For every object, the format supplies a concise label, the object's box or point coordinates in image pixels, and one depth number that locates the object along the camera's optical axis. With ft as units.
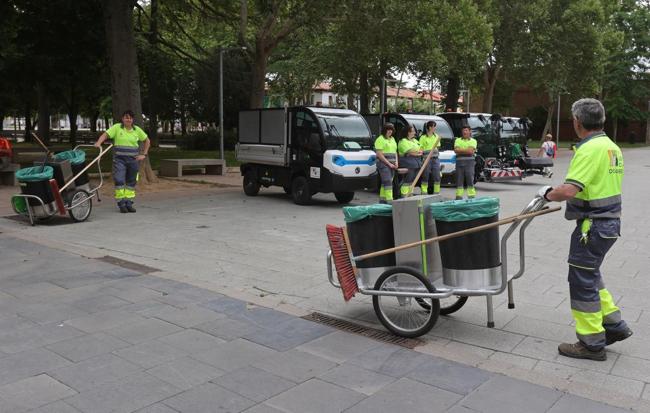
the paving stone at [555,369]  13.46
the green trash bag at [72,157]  34.24
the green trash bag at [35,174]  31.81
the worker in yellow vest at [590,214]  13.50
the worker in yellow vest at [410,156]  42.04
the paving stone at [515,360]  13.96
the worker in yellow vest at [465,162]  42.96
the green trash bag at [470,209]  14.89
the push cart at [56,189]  32.17
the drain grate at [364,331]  15.40
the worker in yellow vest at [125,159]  37.09
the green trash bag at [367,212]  16.33
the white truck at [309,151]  40.47
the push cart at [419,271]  15.07
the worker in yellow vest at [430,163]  44.48
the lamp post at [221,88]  63.53
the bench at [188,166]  60.85
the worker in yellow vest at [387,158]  40.04
